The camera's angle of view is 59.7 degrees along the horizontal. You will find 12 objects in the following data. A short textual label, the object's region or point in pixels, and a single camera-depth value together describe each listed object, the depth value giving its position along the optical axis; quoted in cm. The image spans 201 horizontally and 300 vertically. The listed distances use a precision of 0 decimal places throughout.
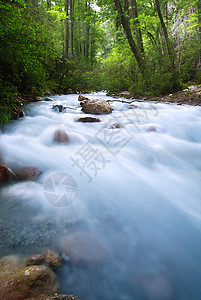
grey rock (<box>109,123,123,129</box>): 452
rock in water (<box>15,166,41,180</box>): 230
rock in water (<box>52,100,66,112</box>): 590
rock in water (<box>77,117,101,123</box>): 490
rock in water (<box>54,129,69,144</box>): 361
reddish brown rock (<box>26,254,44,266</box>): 132
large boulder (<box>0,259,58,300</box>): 105
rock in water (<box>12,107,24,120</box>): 432
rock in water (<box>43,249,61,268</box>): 134
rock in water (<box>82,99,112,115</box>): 587
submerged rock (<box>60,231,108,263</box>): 143
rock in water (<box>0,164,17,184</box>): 210
